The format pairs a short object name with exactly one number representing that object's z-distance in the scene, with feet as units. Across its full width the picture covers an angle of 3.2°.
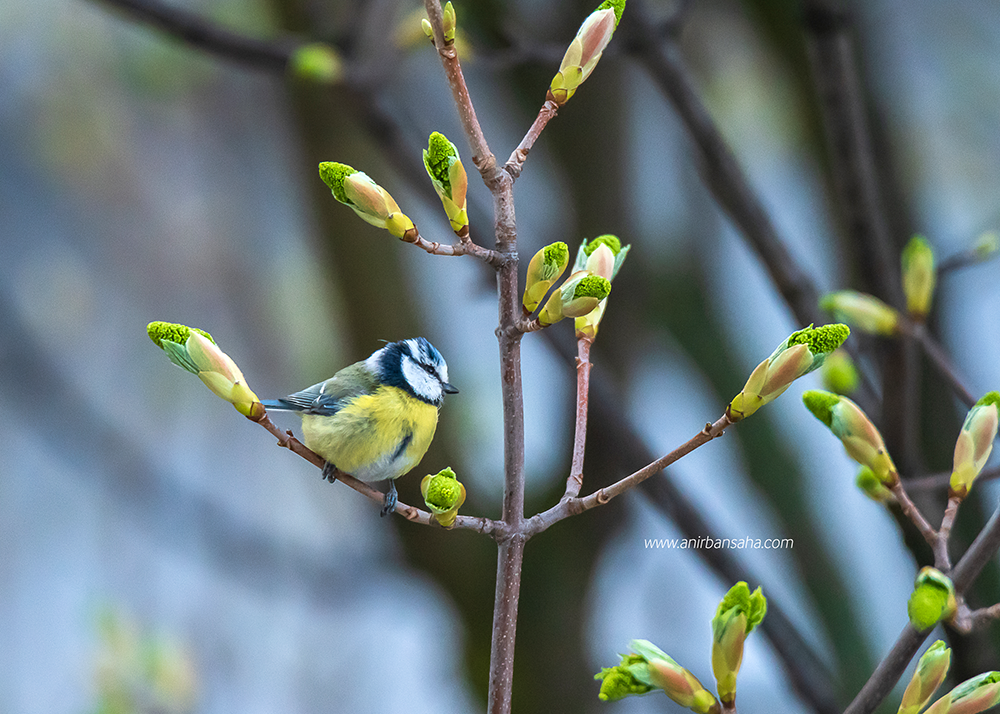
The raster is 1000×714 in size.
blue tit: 29.22
